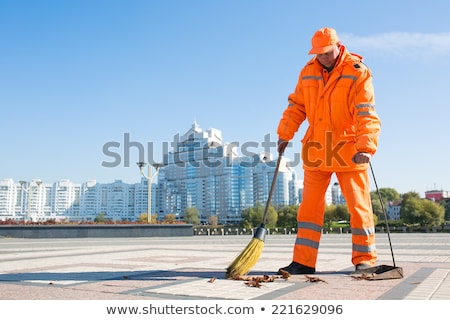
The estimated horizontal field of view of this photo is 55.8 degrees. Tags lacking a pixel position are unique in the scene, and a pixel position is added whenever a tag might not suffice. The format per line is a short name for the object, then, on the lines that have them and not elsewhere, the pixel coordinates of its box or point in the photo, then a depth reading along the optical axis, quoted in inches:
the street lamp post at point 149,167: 1016.2
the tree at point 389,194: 3974.9
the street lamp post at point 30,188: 1194.8
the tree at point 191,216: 4099.4
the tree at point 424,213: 2012.8
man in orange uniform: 173.0
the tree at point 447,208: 3334.2
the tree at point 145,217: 1153.5
